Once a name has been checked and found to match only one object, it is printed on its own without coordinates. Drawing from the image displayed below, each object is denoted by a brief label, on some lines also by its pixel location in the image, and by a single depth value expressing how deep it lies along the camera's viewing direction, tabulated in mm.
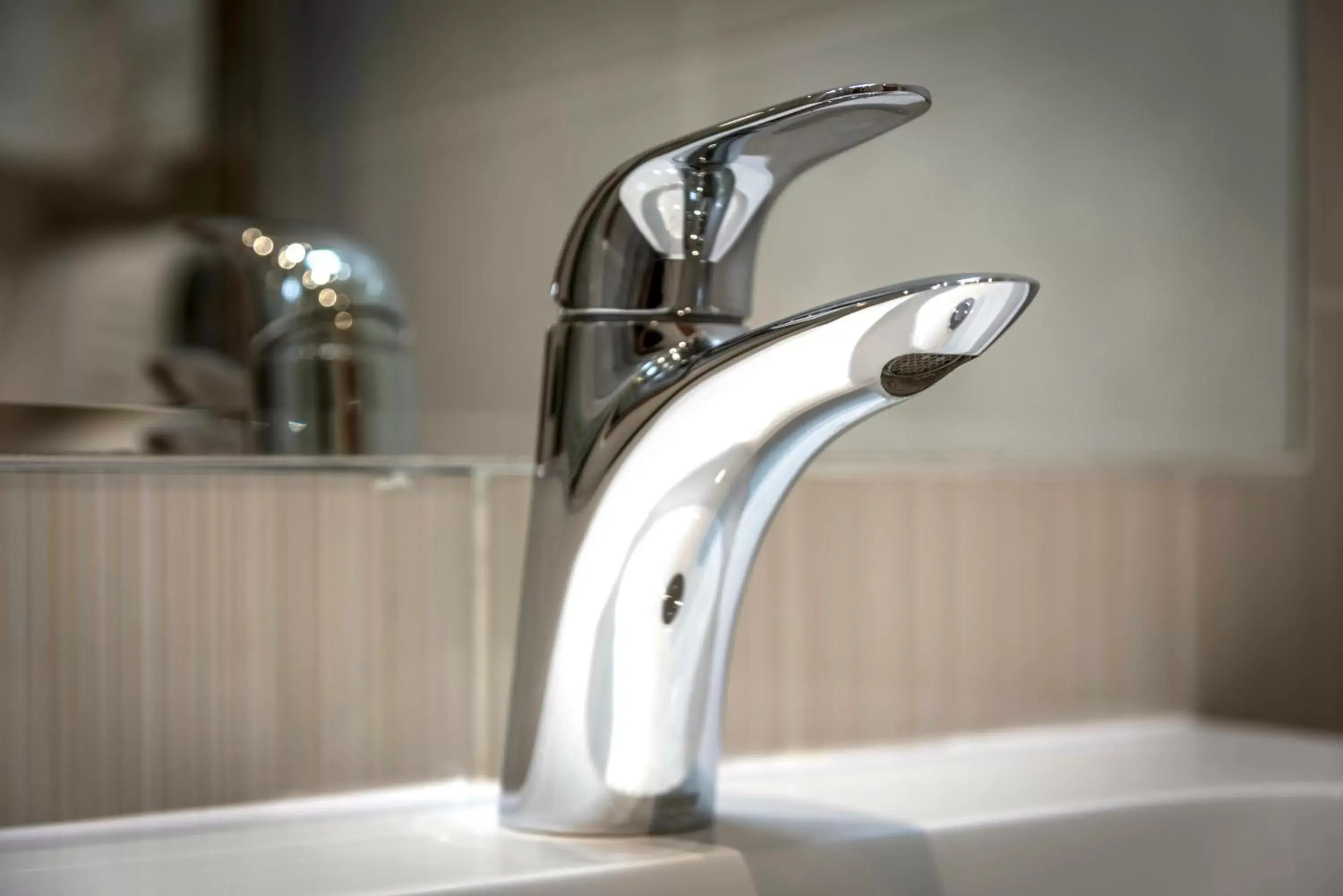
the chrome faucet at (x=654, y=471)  365
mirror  427
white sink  370
